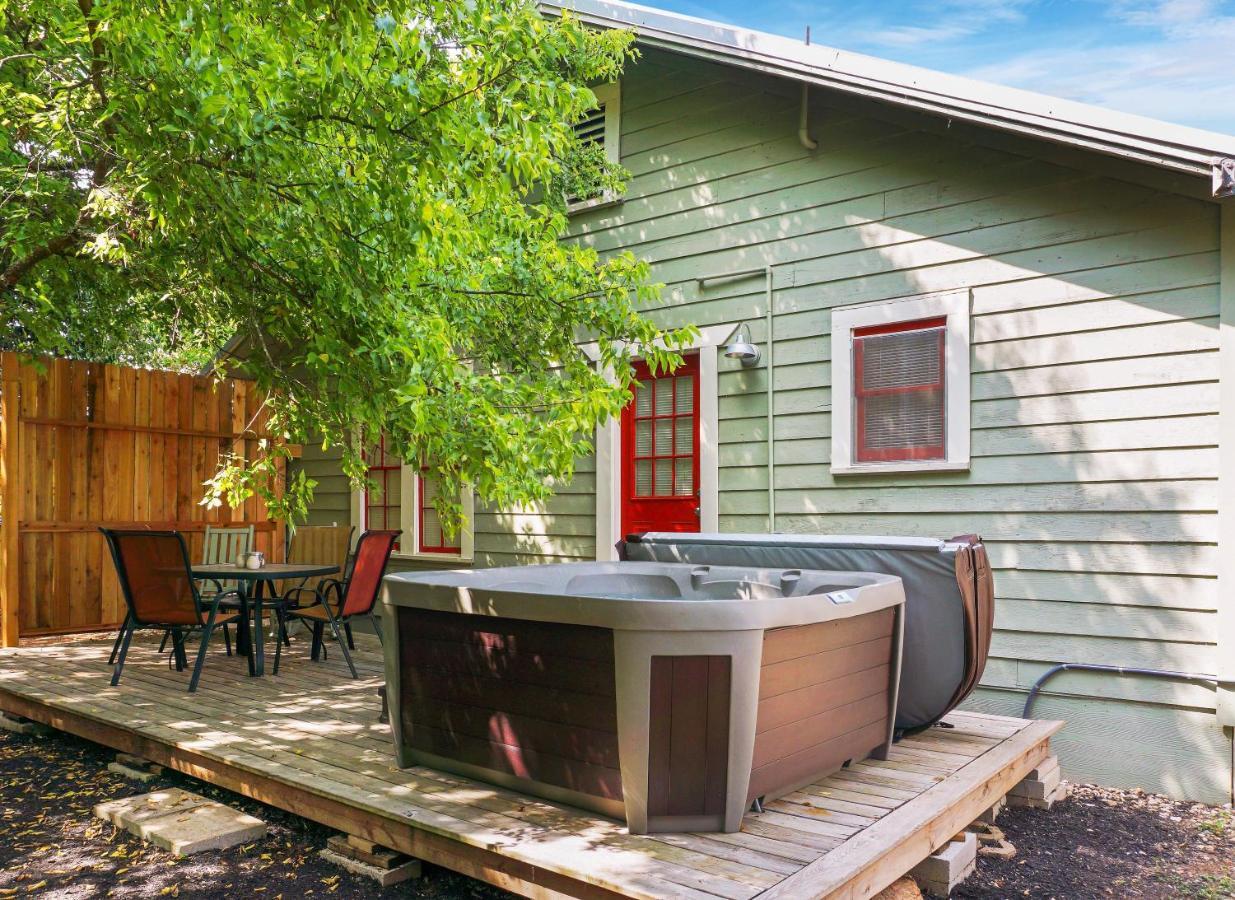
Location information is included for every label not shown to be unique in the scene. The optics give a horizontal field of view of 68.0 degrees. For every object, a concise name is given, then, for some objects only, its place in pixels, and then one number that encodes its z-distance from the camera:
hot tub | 2.59
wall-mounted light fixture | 5.39
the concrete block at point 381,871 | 2.95
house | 4.02
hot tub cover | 3.56
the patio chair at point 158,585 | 4.77
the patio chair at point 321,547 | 6.58
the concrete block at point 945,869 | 2.91
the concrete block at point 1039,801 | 3.87
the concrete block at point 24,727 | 4.91
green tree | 3.14
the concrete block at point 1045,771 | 3.89
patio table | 5.08
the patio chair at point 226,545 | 6.86
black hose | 3.99
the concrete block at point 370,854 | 3.00
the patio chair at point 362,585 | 5.25
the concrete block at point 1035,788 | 3.86
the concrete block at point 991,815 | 3.59
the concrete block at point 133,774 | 4.11
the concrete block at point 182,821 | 3.25
